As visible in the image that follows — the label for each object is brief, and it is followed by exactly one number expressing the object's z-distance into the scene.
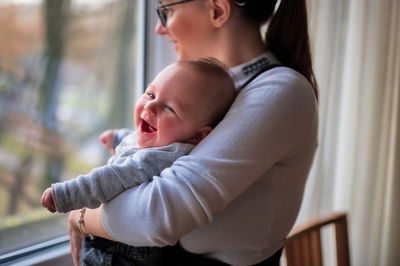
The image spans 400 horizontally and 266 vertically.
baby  0.68
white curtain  1.39
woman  0.66
